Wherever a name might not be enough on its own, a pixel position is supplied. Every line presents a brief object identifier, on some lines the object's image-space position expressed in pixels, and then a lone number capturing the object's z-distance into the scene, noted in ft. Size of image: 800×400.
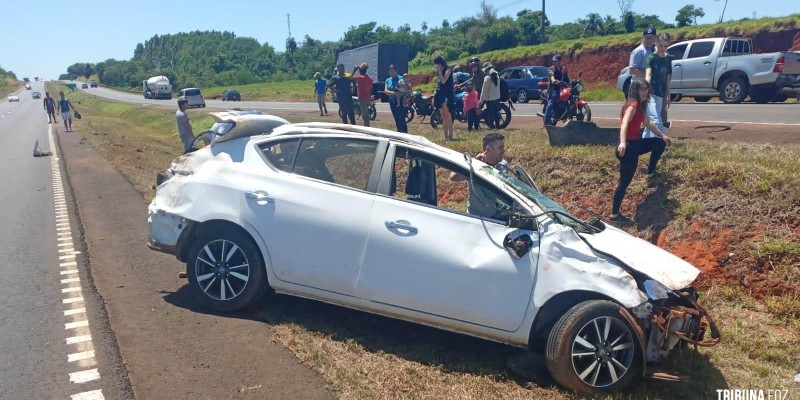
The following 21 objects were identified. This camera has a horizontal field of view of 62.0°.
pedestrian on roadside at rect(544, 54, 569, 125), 44.32
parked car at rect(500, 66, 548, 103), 99.09
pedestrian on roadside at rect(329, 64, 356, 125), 49.65
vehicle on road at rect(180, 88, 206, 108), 164.33
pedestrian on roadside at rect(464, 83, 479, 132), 47.03
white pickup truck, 59.06
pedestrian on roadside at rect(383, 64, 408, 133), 45.42
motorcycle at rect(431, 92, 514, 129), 49.14
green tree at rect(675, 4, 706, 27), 154.10
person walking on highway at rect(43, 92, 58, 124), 119.51
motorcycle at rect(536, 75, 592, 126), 45.47
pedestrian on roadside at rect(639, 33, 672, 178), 27.61
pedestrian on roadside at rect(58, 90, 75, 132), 97.04
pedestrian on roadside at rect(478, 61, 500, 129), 44.75
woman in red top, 24.54
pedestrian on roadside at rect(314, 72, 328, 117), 84.28
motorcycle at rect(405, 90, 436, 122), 61.36
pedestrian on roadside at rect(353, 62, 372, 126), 47.55
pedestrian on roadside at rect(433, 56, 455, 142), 41.52
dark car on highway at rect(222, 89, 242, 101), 198.39
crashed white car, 14.75
